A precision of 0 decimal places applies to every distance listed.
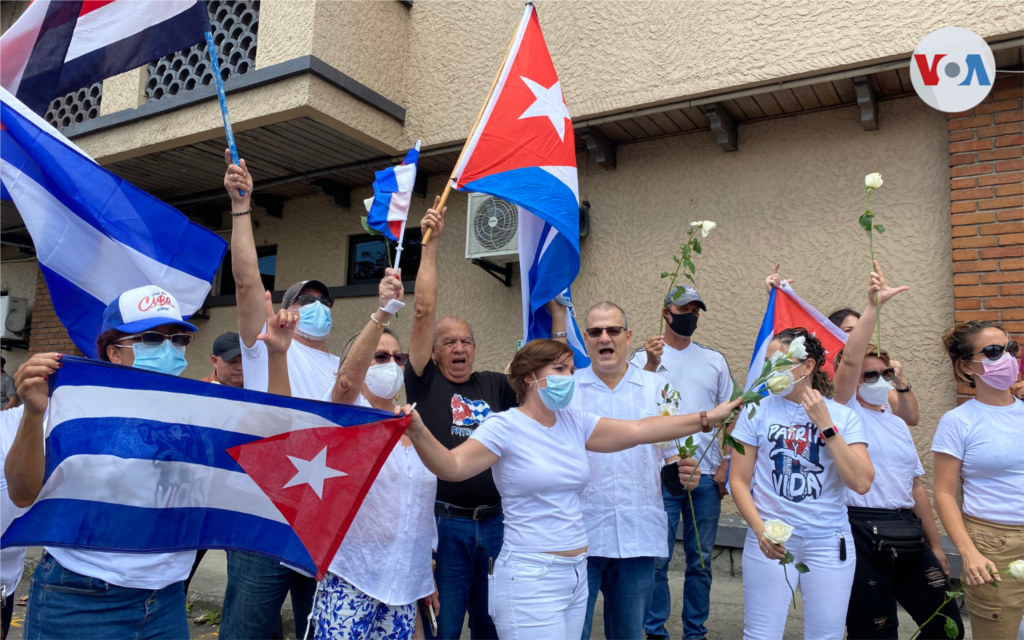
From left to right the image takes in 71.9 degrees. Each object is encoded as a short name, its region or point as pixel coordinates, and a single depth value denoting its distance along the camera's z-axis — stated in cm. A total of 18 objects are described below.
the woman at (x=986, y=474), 304
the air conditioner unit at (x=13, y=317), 993
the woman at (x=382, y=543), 272
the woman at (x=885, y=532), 326
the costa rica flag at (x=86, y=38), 380
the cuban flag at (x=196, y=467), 218
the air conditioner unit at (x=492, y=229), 629
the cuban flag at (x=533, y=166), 379
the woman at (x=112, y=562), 213
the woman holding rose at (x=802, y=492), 288
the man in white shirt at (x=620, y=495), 324
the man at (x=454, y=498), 321
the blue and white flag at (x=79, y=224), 326
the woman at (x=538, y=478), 265
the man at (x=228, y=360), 444
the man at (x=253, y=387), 313
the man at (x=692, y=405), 409
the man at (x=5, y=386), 783
